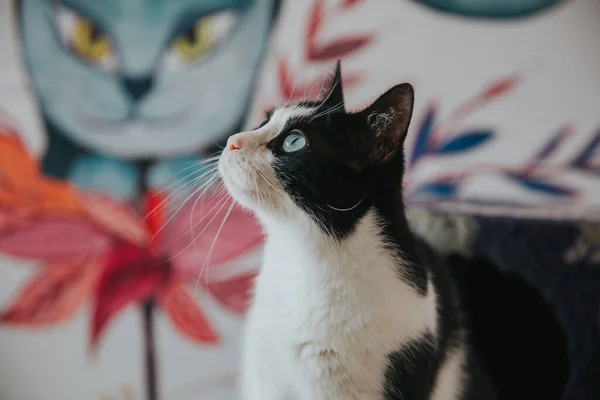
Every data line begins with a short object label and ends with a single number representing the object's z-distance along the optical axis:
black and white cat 0.58
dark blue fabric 0.80
